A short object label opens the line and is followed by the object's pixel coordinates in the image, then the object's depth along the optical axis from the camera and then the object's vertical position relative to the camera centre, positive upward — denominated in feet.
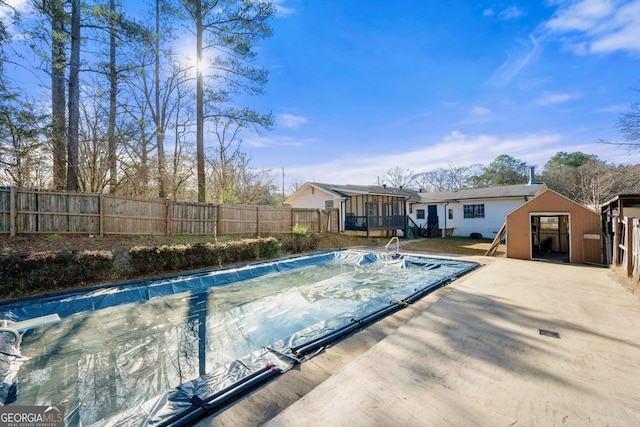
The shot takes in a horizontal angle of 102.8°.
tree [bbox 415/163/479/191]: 123.14 +18.28
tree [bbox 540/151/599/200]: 82.17 +14.45
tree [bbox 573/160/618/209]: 66.28 +7.89
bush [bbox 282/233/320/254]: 41.55 -4.57
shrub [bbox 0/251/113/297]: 19.02 -4.13
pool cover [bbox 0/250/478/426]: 9.14 -6.88
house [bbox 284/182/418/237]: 57.57 +2.34
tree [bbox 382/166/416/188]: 129.39 +18.94
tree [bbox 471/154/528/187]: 104.88 +17.25
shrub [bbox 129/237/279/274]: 25.43 -4.30
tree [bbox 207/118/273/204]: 68.90 +13.30
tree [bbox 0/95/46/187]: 23.41 +8.09
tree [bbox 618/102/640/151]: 32.81 +10.90
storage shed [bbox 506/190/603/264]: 30.42 -2.65
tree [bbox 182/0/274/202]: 39.78 +26.79
